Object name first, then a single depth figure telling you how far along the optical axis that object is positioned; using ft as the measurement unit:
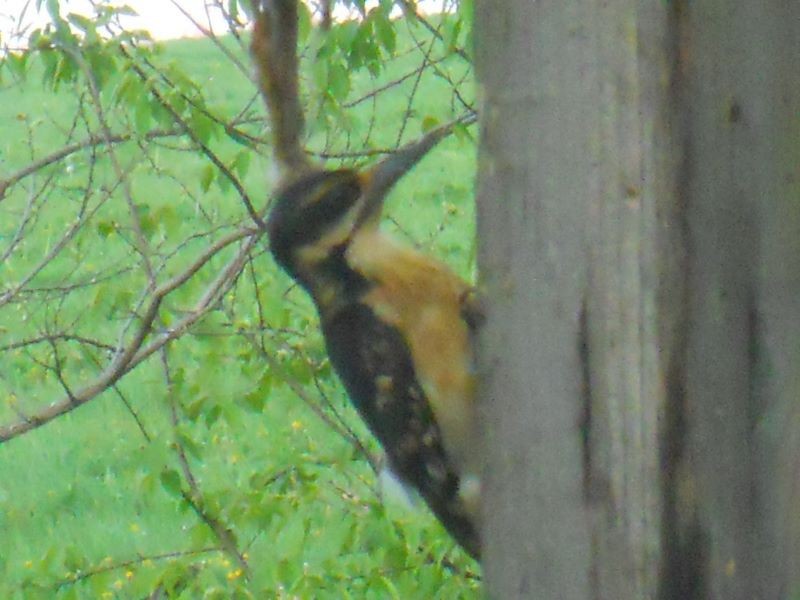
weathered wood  9.16
